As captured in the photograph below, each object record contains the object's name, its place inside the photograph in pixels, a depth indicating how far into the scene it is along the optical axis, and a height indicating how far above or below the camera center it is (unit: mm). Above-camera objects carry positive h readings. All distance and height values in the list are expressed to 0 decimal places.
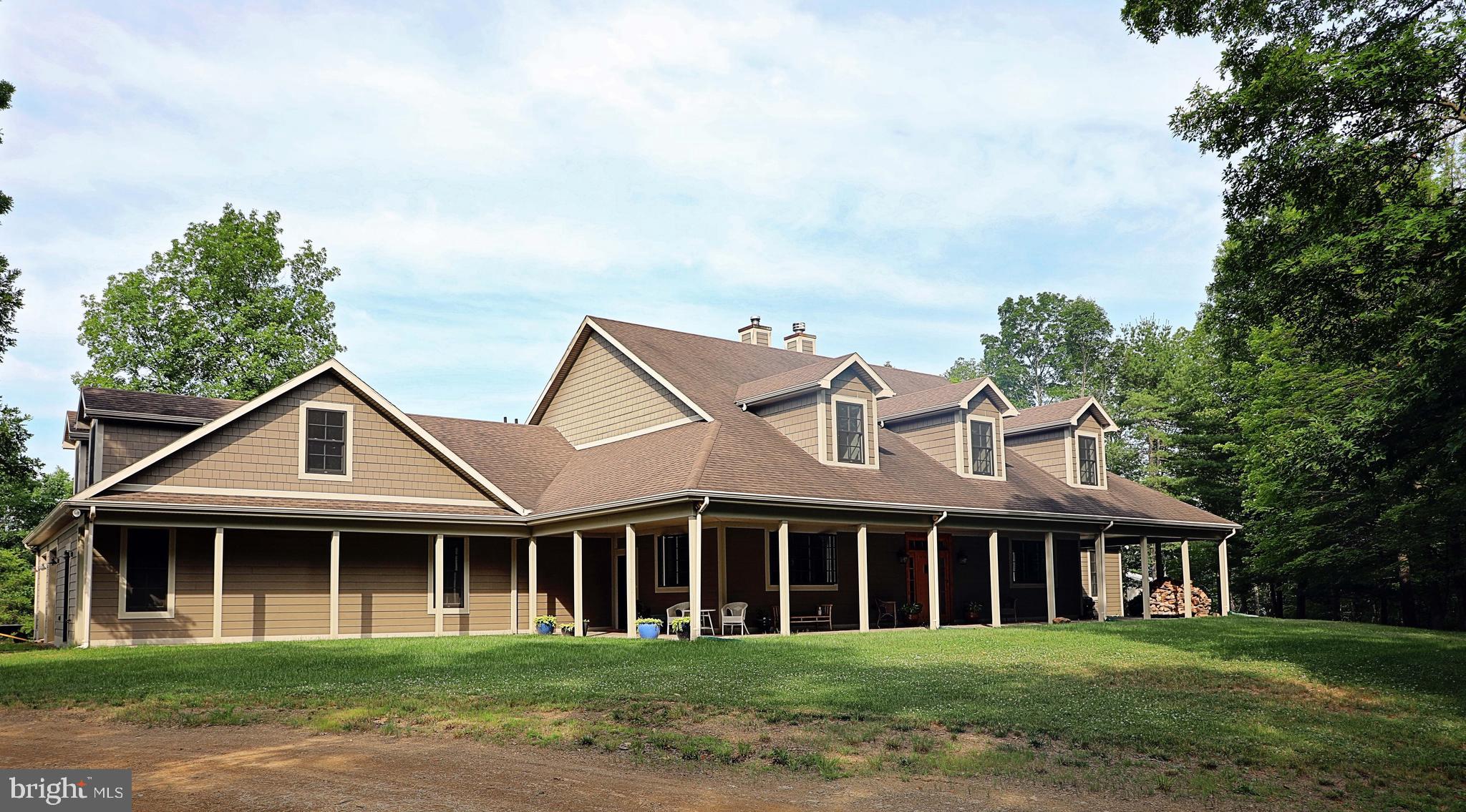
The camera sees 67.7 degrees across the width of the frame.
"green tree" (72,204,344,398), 39812 +7796
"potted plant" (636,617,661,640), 20953 -2117
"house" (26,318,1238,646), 20812 +252
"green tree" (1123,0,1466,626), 13023 +4084
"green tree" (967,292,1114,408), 67750 +10476
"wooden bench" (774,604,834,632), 23203 -2185
